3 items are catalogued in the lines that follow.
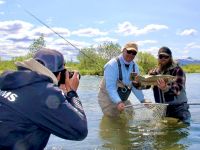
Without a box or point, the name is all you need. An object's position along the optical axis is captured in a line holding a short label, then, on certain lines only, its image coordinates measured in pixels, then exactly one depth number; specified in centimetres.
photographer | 177
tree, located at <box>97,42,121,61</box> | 5213
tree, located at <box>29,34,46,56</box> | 5177
